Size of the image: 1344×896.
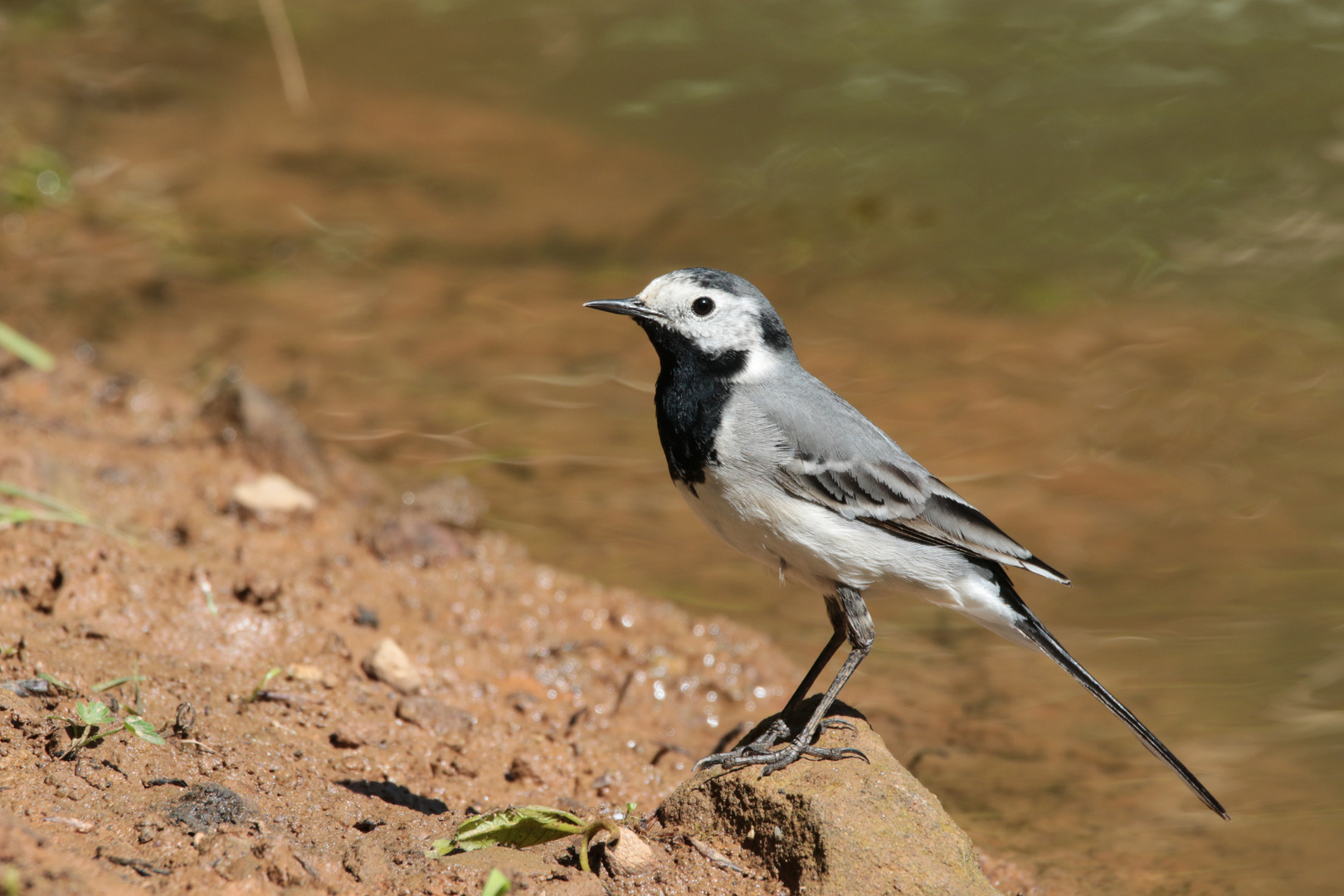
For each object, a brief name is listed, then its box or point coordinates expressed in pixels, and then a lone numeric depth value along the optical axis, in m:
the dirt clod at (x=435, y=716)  10.48
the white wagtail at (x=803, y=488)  9.41
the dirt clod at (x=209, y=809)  7.16
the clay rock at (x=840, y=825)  7.66
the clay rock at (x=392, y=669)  11.04
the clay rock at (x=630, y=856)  7.73
